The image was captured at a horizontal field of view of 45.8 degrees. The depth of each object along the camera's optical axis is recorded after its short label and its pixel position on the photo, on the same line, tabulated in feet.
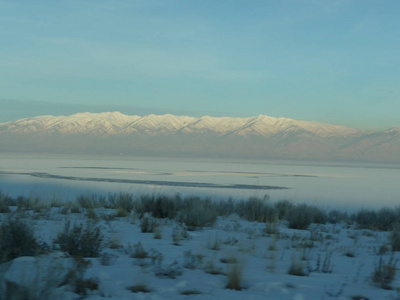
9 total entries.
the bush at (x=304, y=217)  36.76
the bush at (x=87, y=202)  42.69
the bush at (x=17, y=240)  18.17
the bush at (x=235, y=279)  16.39
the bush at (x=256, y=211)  40.27
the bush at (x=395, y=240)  26.94
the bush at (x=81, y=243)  20.47
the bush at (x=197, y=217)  32.86
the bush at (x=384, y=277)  17.11
